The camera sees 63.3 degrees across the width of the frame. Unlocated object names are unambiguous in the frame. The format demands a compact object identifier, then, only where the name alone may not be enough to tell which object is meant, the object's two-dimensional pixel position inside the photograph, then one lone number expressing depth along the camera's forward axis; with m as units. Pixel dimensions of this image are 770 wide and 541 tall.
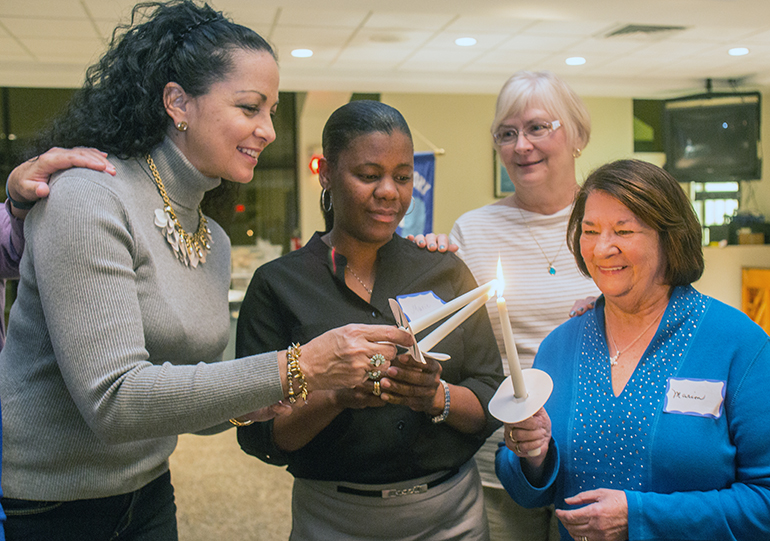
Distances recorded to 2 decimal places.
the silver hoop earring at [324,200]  1.62
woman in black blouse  1.40
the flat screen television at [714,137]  8.59
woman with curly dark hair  1.06
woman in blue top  1.25
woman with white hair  1.86
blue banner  5.78
